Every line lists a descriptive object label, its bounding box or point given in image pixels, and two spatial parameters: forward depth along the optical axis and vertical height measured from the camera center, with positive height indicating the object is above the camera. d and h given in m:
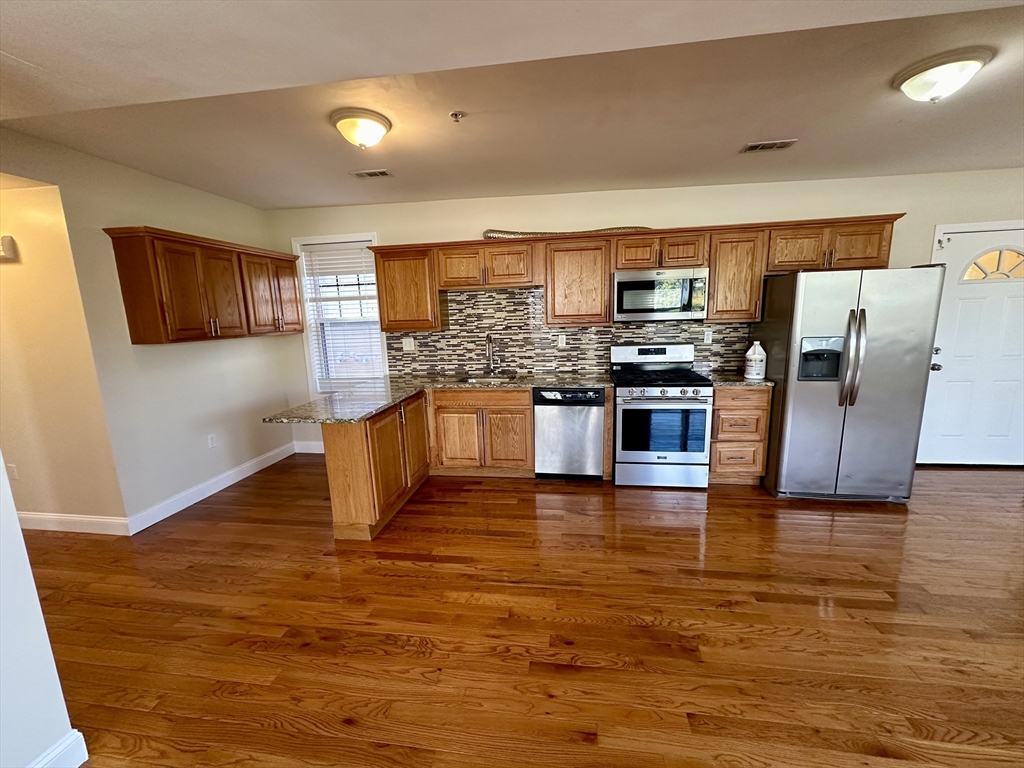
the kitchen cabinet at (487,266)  3.68 +0.50
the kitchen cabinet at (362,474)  2.66 -1.02
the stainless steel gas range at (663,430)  3.30 -0.95
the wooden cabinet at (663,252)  3.45 +0.55
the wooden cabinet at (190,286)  2.82 +0.33
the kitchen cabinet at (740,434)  3.33 -1.01
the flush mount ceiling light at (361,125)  2.18 +1.10
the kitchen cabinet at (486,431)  3.63 -1.01
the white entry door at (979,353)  3.49 -0.41
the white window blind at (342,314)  4.29 +0.11
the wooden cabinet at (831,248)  3.25 +0.52
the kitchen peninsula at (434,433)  2.68 -0.92
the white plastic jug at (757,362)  3.38 -0.41
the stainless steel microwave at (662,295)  3.45 +0.18
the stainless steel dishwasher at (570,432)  3.49 -1.00
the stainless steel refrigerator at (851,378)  2.86 -0.50
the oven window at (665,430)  3.32 -0.95
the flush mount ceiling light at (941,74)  1.83 +1.10
